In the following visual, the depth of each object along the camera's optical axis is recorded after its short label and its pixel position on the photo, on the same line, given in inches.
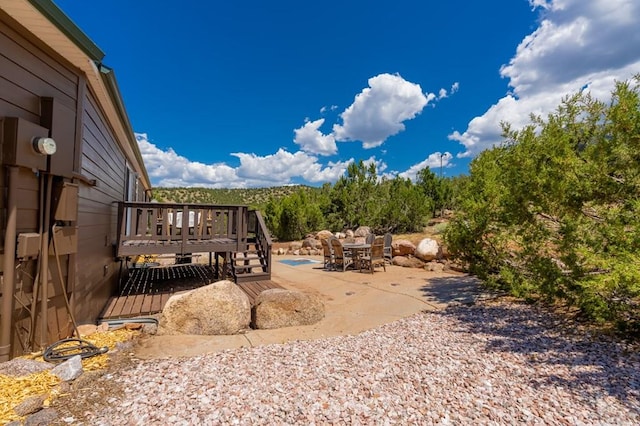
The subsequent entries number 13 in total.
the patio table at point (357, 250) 351.9
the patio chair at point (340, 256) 353.1
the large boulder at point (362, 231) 670.5
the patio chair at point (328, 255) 369.7
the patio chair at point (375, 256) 338.1
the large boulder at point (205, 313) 147.5
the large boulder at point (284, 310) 163.9
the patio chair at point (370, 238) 403.3
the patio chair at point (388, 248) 402.9
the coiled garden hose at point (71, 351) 105.3
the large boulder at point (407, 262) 380.8
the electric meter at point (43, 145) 104.3
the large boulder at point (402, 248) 413.7
